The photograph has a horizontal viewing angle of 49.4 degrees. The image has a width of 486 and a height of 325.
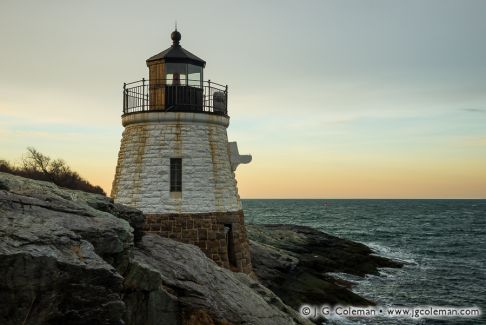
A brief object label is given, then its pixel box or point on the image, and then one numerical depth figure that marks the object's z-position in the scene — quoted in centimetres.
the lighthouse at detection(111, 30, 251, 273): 1639
